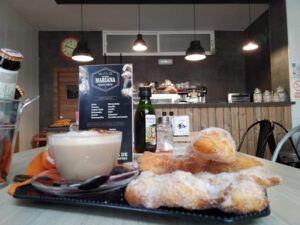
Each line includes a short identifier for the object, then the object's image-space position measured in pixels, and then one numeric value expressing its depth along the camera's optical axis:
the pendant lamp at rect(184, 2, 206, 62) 4.29
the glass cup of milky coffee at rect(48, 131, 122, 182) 0.45
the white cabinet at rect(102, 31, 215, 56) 6.05
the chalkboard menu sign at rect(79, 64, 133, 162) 0.79
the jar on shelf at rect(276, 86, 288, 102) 3.95
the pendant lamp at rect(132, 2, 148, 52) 4.67
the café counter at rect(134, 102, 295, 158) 3.76
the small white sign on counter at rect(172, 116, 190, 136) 1.57
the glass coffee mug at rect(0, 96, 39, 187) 0.53
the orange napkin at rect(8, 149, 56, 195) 0.60
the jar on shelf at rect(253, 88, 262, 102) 4.17
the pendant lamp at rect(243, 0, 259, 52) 4.60
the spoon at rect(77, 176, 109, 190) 0.40
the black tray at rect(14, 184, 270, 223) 0.30
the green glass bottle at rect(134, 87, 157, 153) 0.96
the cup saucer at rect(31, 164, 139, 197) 0.40
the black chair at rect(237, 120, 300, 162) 1.77
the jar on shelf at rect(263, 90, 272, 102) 4.00
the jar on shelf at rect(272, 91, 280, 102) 3.93
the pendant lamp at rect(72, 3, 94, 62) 4.47
